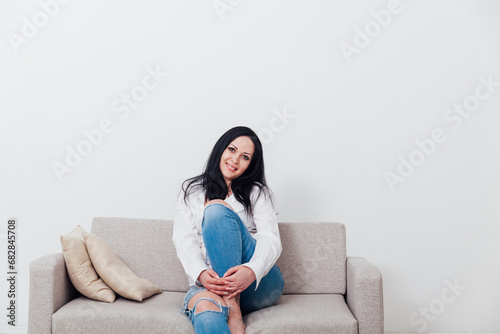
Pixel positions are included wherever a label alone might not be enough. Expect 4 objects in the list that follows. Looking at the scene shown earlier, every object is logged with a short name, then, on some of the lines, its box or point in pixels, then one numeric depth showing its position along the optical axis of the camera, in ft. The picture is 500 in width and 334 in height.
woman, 6.07
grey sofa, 6.21
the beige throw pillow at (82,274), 6.73
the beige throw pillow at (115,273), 6.77
